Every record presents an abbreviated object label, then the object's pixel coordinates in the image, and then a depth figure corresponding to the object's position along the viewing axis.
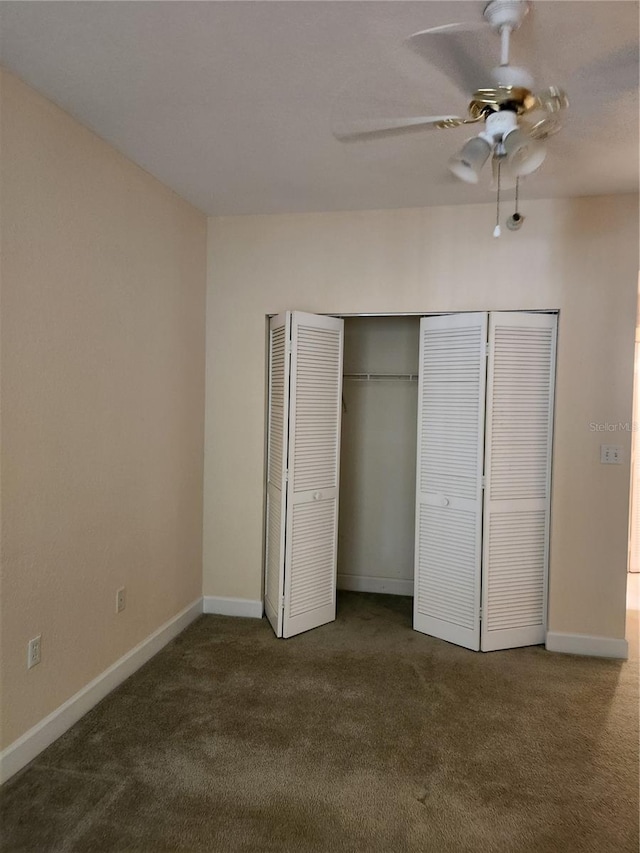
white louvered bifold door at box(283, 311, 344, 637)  3.51
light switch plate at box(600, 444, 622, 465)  3.34
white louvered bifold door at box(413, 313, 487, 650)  3.43
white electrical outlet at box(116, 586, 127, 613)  2.94
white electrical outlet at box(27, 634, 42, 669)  2.32
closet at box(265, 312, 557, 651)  3.41
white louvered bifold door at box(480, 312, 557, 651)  3.40
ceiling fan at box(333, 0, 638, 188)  1.67
